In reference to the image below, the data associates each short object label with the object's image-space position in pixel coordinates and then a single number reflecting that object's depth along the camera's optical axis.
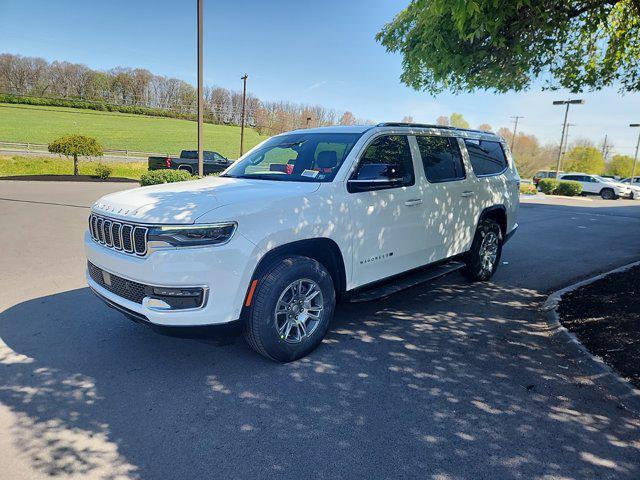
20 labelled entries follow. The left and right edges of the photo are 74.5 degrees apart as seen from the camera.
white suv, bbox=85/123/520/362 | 3.05
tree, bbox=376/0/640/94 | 4.57
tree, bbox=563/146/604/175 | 66.25
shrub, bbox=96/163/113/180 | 23.19
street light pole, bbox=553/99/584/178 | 31.22
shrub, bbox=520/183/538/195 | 29.39
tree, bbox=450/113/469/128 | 91.25
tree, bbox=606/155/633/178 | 70.59
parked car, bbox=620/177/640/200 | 30.64
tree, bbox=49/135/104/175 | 23.44
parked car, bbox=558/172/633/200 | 30.00
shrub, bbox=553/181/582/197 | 29.92
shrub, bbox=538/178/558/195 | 31.00
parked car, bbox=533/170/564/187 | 35.90
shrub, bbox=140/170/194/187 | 14.90
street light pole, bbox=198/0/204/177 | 13.39
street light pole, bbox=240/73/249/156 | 34.62
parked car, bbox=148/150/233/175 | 25.97
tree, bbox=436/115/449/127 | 88.75
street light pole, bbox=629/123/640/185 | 38.38
